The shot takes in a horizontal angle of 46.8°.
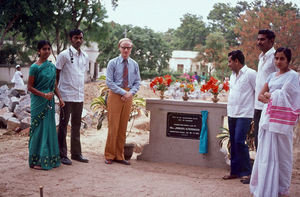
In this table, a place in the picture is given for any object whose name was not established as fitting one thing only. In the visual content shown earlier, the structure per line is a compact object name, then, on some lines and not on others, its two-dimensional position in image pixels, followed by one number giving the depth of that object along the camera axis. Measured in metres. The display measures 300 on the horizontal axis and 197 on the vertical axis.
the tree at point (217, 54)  32.60
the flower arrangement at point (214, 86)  6.03
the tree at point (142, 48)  34.84
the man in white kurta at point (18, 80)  16.91
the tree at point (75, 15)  17.09
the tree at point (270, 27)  15.86
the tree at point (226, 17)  41.44
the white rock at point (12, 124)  9.09
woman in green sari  5.18
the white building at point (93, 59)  39.19
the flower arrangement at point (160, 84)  6.44
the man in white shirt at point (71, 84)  5.62
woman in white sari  3.90
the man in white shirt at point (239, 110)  4.97
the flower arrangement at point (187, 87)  6.37
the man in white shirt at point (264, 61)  4.60
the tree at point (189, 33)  52.06
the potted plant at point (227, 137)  6.02
